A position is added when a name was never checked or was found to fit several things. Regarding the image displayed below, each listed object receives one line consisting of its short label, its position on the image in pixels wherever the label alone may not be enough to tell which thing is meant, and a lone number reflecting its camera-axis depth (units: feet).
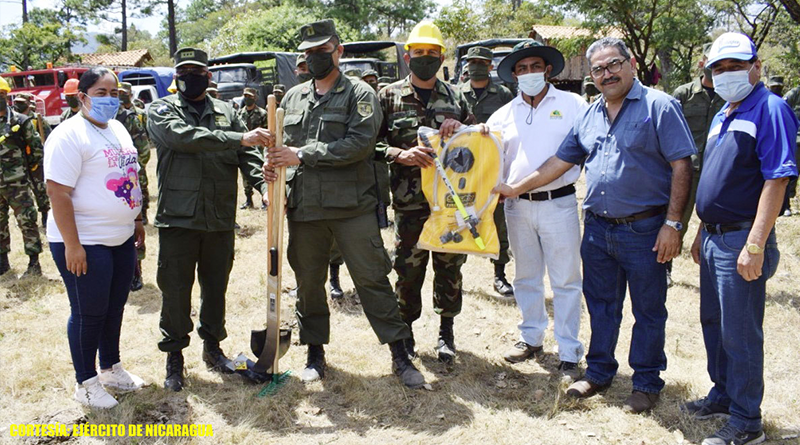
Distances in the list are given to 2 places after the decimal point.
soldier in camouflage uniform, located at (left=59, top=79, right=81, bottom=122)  21.09
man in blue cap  9.64
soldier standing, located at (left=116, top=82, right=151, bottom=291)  25.89
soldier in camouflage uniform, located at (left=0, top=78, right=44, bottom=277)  22.30
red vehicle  66.64
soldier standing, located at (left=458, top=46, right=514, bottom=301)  20.13
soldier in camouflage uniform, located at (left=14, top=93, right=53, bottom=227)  24.61
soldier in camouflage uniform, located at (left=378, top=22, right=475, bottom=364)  13.67
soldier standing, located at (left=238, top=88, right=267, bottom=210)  32.01
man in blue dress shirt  11.06
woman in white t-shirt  11.25
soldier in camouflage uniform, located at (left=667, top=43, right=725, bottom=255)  18.21
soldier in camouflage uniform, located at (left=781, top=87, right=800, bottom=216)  27.71
